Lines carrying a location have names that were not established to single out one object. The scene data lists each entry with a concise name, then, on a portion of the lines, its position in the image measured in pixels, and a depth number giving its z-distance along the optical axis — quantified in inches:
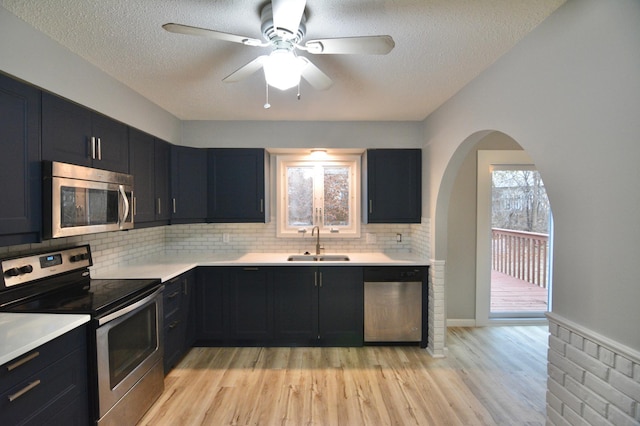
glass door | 140.4
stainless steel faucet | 135.9
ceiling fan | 48.1
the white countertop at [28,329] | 46.9
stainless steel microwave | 63.2
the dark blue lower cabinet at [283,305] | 116.7
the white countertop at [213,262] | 97.8
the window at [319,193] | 142.7
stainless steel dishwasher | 116.3
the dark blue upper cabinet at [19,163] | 55.6
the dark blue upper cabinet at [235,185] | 126.7
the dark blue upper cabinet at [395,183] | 126.9
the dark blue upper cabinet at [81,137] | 64.9
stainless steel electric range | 63.9
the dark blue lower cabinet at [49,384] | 46.5
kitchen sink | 130.4
